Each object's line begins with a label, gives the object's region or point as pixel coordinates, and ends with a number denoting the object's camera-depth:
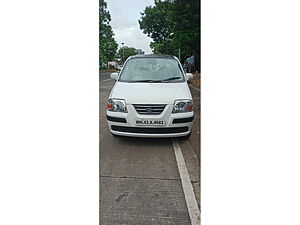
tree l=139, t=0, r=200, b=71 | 7.75
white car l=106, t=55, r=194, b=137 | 3.28
